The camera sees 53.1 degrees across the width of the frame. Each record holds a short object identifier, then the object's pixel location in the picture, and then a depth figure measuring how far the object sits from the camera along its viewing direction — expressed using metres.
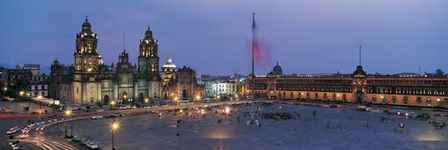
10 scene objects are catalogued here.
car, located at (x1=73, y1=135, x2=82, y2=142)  65.59
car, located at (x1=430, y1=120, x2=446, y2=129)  83.94
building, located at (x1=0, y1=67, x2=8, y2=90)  159.00
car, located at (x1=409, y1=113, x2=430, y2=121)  98.43
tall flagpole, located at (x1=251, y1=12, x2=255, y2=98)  91.88
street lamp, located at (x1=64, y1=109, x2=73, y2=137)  97.81
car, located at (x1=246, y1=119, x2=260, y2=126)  90.69
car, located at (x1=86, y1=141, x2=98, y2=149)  59.02
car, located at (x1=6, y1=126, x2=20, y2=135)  72.00
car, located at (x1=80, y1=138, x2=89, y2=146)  62.23
